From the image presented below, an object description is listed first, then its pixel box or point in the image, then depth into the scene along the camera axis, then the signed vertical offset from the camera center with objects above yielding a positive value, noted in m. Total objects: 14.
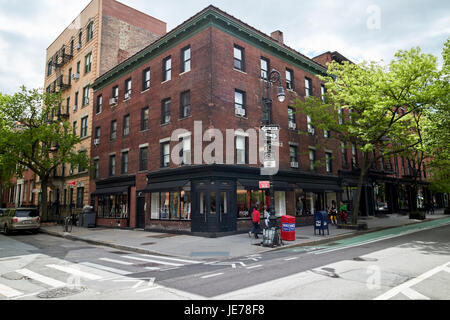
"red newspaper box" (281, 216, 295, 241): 14.17 -1.56
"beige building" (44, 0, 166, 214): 29.56 +15.51
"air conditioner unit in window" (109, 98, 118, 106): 26.25 +8.88
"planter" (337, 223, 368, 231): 19.30 -2.04
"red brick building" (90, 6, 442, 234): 17.97 +4.77
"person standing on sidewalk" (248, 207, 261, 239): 15.43 -1.28
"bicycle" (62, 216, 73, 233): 21.10 -2.20
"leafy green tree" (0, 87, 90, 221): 24.48 +5.52
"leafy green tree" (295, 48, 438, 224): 16.98 +6.32
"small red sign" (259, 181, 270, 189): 13.33 +0.61
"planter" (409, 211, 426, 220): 27.22 -1.85
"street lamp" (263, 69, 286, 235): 12.81 +0.27
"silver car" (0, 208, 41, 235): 20.14 -1.48
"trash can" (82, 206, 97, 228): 24.61 -1.74
